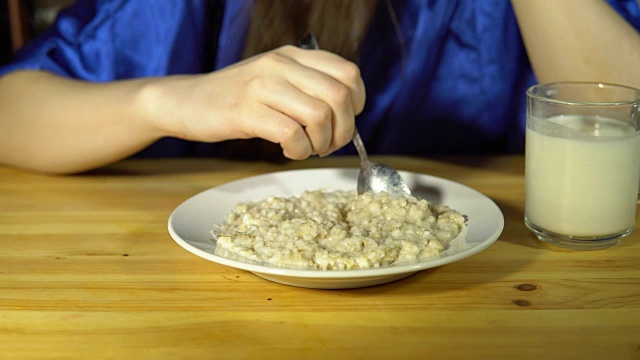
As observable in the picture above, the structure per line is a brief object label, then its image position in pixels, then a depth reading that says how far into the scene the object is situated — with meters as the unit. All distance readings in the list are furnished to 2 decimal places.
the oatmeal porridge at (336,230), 0.75
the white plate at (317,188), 0.71
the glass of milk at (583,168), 0.84
